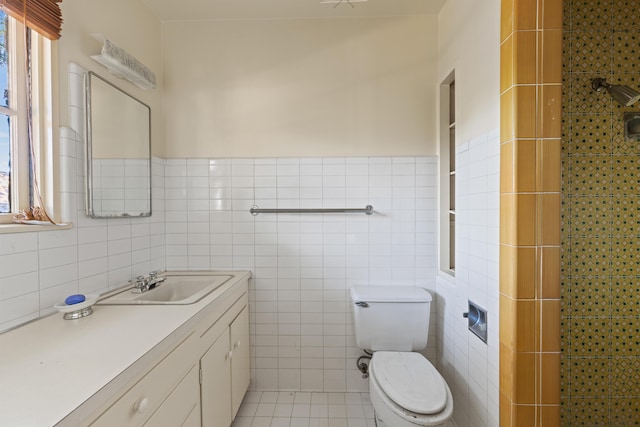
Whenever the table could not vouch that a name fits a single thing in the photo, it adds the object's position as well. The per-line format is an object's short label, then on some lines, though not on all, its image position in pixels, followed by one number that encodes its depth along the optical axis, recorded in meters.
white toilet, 1.32
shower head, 1.34
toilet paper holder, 1.44
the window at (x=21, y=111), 1.21
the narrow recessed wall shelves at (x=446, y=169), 2.05
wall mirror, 1.50
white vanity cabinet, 0.87
